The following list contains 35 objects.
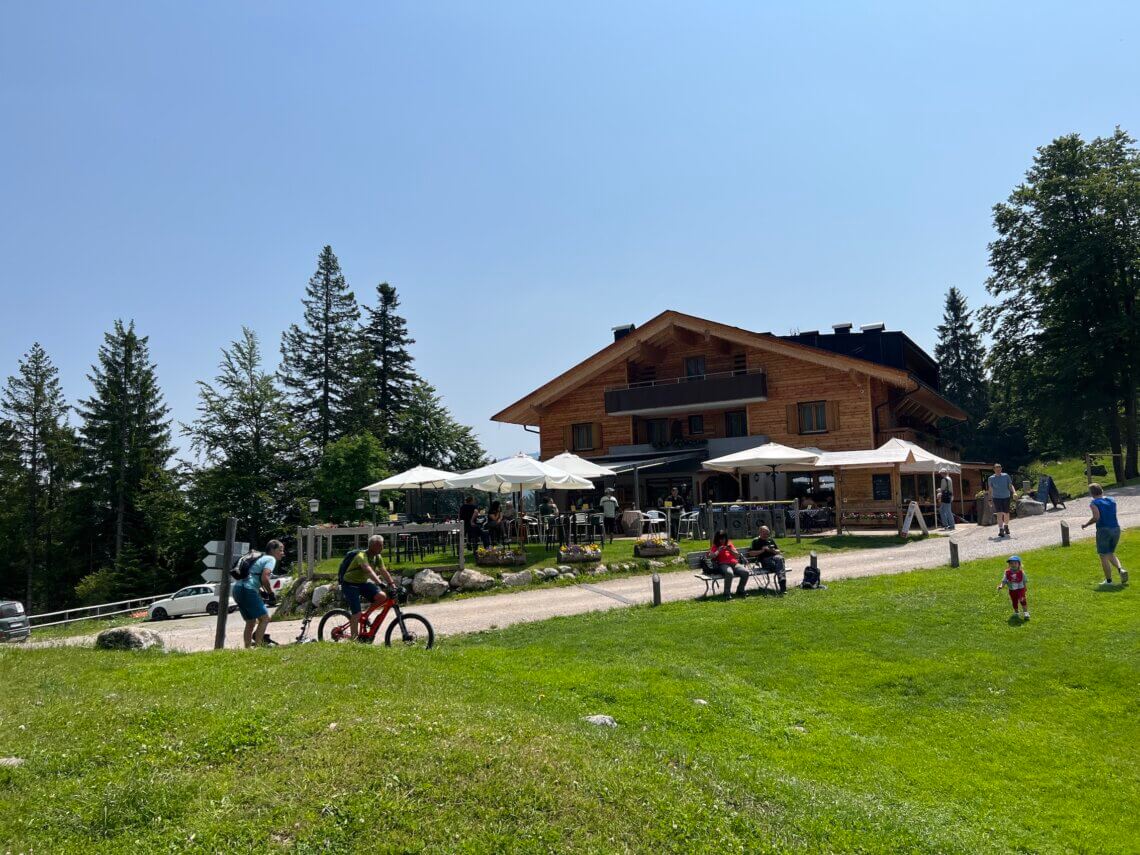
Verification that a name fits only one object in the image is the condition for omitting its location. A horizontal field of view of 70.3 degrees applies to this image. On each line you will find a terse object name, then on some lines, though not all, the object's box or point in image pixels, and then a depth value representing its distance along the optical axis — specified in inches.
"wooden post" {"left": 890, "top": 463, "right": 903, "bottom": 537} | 936.9
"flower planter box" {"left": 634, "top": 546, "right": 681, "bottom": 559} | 813.2
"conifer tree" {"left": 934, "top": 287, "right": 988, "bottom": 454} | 2709.2
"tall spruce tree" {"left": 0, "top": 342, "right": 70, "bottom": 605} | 1898.4
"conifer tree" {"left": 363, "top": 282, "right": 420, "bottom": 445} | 2247.8
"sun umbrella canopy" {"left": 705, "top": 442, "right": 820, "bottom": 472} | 940.8
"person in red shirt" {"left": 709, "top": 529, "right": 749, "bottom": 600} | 588.4
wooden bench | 597.6
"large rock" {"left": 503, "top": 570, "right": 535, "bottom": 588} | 726.5
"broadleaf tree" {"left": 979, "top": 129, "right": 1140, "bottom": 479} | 1503.2
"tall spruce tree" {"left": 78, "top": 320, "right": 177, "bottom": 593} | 1923.0
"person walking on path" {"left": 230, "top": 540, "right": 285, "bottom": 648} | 428.1
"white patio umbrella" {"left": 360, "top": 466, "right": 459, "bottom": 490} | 906.1
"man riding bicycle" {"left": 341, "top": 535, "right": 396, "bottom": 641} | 425.4
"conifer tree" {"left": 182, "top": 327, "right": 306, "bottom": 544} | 1731.1
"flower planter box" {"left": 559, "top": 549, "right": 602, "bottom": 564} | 772.0
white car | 1263.5
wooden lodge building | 1286.9
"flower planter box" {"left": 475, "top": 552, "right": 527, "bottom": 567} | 777.6
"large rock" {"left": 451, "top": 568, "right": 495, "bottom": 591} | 715.4
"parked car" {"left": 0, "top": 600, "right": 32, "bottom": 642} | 882.8
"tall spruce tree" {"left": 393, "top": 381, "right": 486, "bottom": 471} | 2172.7
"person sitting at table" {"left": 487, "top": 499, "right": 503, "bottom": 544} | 861.2
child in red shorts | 453.9
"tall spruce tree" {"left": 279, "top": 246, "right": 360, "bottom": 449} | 2049.7
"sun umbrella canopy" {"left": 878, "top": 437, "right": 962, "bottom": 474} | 926.4
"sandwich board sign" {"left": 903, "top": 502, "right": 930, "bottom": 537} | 911.7
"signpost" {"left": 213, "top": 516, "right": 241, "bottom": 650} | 428.5
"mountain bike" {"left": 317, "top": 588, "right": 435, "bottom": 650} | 427.2
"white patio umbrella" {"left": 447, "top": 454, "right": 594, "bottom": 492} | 795.4
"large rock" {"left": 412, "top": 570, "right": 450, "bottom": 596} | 705.6
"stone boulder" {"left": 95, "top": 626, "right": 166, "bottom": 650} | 446.0
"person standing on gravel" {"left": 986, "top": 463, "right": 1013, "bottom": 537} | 800.3
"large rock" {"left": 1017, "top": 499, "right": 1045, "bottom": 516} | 1044.7
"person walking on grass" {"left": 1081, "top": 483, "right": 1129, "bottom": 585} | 525.7
